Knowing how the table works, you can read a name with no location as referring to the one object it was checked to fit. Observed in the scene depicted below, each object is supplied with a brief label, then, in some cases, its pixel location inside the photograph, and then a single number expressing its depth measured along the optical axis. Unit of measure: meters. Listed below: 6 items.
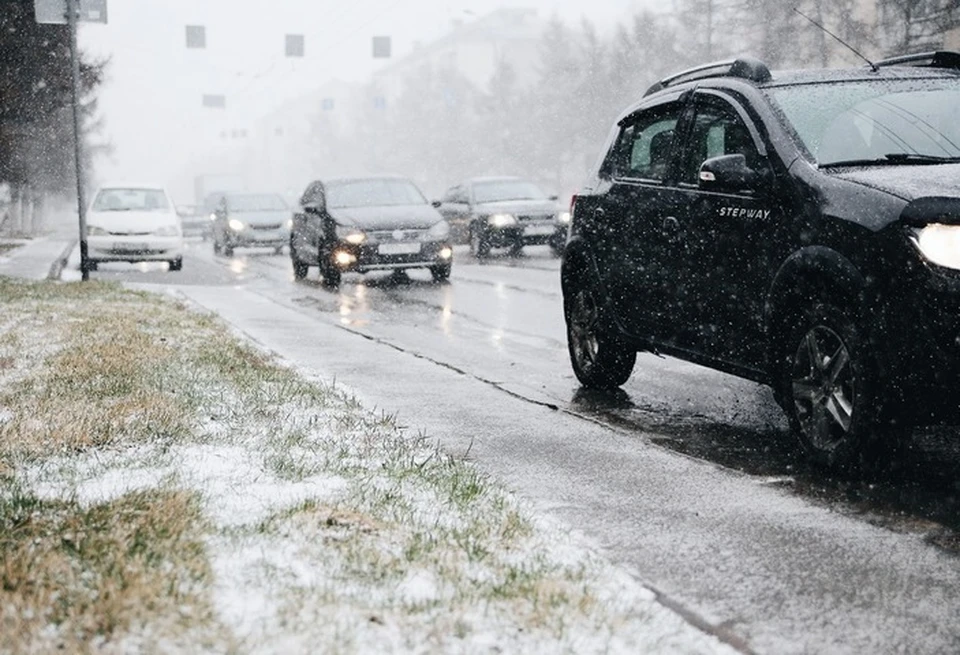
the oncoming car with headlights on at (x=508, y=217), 25.16
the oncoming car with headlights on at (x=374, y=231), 18.47
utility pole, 17.00
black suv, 4.88
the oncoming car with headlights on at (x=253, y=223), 30.83
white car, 22.91
